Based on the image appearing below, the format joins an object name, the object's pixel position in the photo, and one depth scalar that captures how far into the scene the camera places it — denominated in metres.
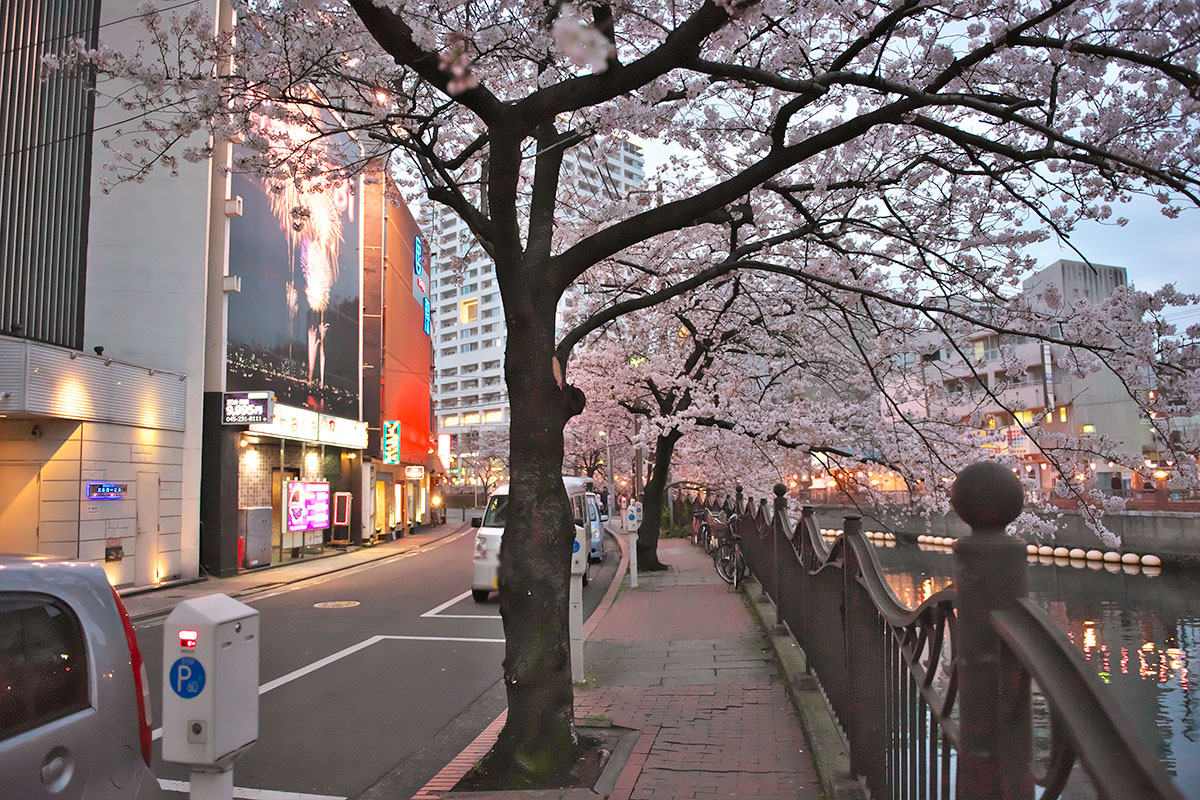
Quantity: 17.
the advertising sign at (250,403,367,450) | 22.58
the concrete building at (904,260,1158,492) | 37.78
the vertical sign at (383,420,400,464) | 34.43
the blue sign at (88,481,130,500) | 15.51
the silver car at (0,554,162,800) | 2.59
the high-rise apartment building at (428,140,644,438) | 109.06
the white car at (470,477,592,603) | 14.20
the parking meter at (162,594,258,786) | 2.73
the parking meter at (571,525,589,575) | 7.95
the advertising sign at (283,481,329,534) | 23.66
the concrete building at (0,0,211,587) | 14.70
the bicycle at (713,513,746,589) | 14.35
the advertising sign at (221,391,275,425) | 19.80
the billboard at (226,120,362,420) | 20.94
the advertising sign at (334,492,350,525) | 28.55
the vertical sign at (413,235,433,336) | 44.15
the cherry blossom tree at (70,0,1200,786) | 4.93
